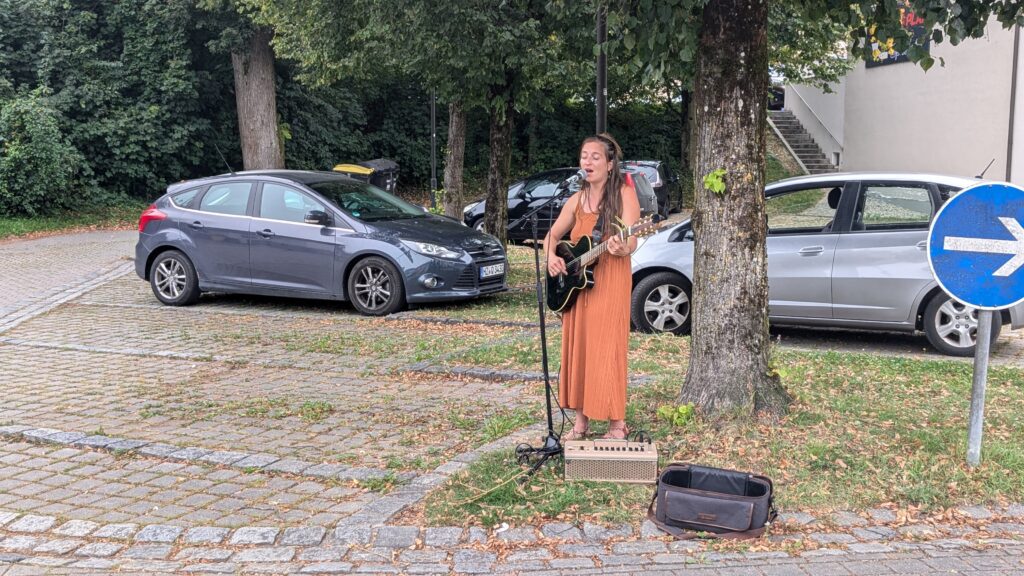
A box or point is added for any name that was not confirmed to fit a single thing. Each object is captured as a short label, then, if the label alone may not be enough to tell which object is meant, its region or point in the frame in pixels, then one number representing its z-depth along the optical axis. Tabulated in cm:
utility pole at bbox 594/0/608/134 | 1007
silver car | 927
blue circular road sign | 525
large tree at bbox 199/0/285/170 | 2522
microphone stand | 561
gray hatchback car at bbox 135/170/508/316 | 1160
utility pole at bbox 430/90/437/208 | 2372
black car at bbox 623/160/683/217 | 2225
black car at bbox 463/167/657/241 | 2089
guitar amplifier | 537
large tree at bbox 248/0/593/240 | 1210
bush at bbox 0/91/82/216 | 2208
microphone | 564
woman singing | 561
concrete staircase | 3138
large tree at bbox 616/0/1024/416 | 595
